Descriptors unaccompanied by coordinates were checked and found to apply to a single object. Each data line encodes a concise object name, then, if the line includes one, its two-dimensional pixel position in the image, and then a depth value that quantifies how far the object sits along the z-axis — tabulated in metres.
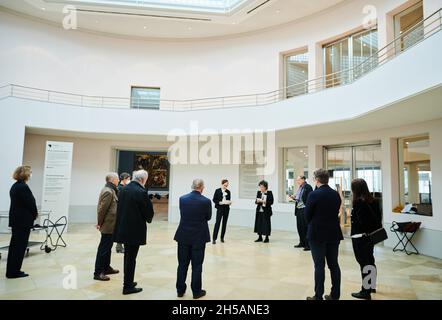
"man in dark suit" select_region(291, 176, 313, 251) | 7.54
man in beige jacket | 5.00
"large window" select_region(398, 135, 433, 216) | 8.05
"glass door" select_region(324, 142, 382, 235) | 9.49
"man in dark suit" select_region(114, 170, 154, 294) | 4.23
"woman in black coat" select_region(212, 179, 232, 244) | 8.38
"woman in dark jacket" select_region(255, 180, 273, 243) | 8.68
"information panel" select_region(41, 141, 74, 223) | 10.02
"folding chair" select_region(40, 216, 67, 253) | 7.15
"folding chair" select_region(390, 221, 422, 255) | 7.51
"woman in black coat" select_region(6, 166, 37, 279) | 5.05
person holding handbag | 4.33
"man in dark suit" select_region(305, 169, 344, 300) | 4.03
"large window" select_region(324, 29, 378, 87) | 10.25
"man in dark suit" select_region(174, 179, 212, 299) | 4.18
